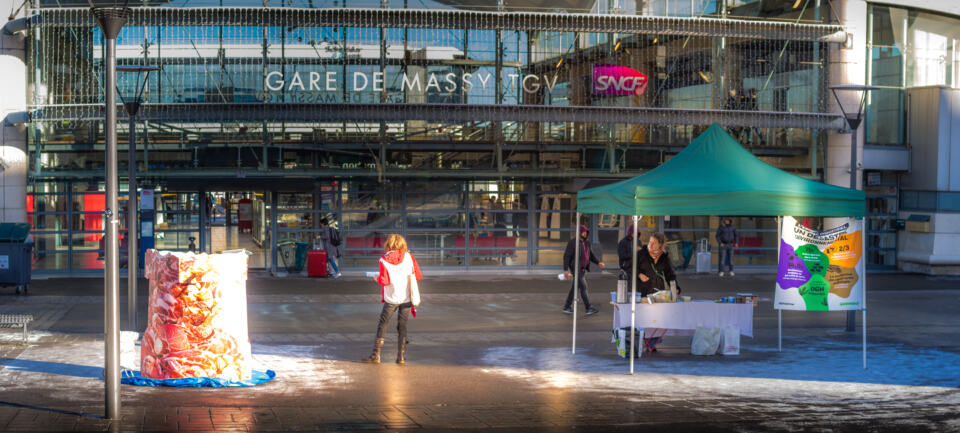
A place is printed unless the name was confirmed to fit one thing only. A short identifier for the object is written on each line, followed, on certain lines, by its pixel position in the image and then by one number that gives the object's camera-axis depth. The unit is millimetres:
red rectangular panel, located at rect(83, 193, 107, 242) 25750
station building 24953
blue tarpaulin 11000
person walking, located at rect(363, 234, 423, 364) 12664
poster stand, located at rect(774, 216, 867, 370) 12664
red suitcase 25172
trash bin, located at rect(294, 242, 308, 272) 25859
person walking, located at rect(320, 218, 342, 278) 25125
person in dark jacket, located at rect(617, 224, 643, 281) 18828
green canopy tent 12758
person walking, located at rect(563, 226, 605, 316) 17688
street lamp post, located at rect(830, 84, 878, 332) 17234
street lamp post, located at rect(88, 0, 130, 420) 9211
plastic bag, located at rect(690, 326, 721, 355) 13680
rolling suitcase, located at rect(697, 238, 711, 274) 27578
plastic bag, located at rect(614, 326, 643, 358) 13273
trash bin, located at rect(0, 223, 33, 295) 20594
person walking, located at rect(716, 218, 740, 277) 26828
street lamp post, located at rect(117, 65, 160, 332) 14453
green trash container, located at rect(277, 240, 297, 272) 25781
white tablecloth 13547
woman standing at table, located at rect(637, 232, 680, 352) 14734
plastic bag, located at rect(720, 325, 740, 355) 13688
